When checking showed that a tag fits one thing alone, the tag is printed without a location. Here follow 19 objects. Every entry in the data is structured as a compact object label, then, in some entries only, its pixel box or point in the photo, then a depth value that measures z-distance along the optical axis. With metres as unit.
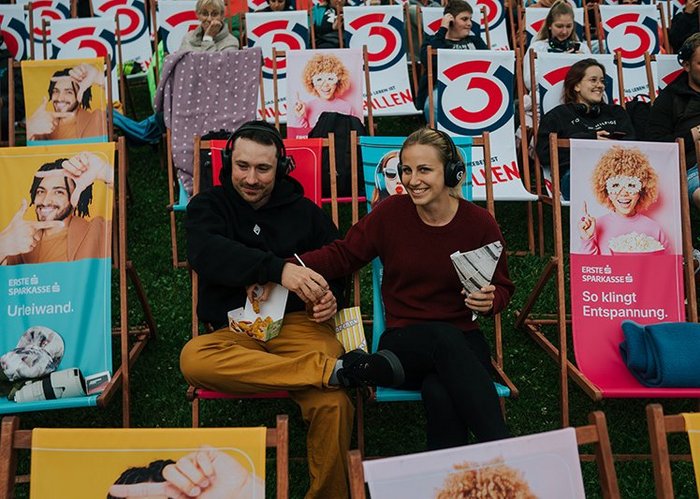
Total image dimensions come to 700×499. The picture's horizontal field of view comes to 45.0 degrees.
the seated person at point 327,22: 6.92
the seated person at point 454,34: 6.21
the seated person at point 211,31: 5.84
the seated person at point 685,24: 6.75
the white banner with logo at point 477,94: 5.23
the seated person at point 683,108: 4.69
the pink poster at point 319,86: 5.33
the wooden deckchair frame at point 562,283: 3.28
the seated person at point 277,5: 7.01
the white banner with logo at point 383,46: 6.41
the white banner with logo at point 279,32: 6.36
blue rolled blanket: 3.06
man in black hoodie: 2.81
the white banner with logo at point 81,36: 6.32
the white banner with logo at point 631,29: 6.93
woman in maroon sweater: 2.89
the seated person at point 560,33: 5.96
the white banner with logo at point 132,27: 7.11
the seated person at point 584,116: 4.90
